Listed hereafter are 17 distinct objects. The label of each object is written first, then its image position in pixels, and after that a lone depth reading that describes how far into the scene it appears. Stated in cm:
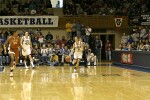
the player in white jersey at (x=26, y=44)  2153
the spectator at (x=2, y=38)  2540
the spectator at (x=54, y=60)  2523
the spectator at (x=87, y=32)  2791
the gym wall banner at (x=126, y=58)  2232
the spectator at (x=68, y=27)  2894
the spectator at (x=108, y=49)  3003
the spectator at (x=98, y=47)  2867
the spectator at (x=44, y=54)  2539
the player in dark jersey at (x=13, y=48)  1670
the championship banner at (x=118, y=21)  3106
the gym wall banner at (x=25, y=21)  2959
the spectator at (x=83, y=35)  2759
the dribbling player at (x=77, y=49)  1884
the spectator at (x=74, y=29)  2784
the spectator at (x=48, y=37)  2840
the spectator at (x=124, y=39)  2967
